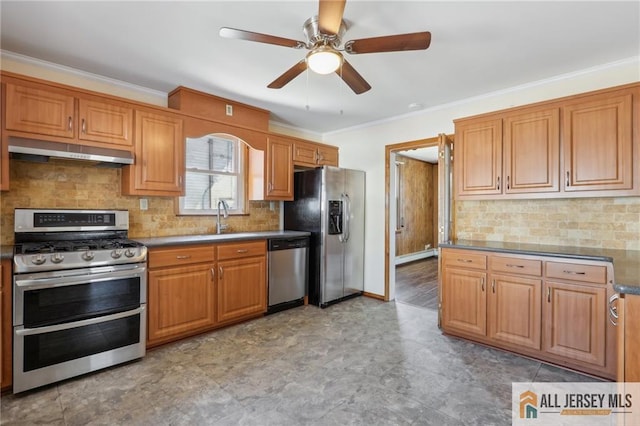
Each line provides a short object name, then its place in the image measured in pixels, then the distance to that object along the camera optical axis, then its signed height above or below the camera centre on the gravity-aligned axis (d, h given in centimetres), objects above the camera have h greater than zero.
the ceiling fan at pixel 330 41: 170 +101
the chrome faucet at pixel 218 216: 379 -5
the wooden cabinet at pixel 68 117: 236 +77
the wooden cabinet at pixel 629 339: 125 -50
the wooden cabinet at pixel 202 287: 281 -75
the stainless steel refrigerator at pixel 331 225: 405 -17
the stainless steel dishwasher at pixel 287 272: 372 -73
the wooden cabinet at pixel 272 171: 397 +53
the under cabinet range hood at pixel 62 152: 232 +47
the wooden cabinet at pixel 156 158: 294 +52
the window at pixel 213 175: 373 +47
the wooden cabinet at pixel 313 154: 431 +84
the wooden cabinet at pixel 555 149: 247 +57
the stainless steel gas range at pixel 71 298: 213 -64
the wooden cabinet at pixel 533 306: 234 -78
